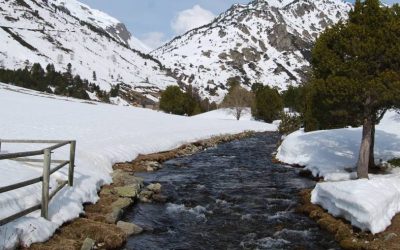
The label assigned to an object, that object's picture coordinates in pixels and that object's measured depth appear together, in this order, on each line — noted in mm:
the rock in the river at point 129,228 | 15338
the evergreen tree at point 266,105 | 122762
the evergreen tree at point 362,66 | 21281
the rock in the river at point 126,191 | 20023
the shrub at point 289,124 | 59062
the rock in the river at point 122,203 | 17809
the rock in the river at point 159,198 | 21156
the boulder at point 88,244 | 12555
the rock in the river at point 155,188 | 22953
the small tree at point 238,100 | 128250
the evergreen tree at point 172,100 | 129000
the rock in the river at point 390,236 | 14805
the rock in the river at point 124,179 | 22936
